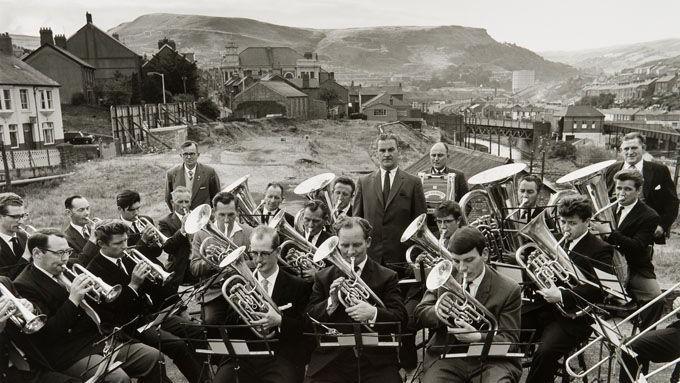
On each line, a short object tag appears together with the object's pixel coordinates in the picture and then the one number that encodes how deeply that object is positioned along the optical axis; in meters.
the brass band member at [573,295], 5.45
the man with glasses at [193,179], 8.96
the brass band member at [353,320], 5.37
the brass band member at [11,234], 6.36
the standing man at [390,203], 7.15
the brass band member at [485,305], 4.95
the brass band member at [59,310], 4.94
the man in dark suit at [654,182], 7.00
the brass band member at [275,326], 5.49
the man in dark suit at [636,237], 6.14
